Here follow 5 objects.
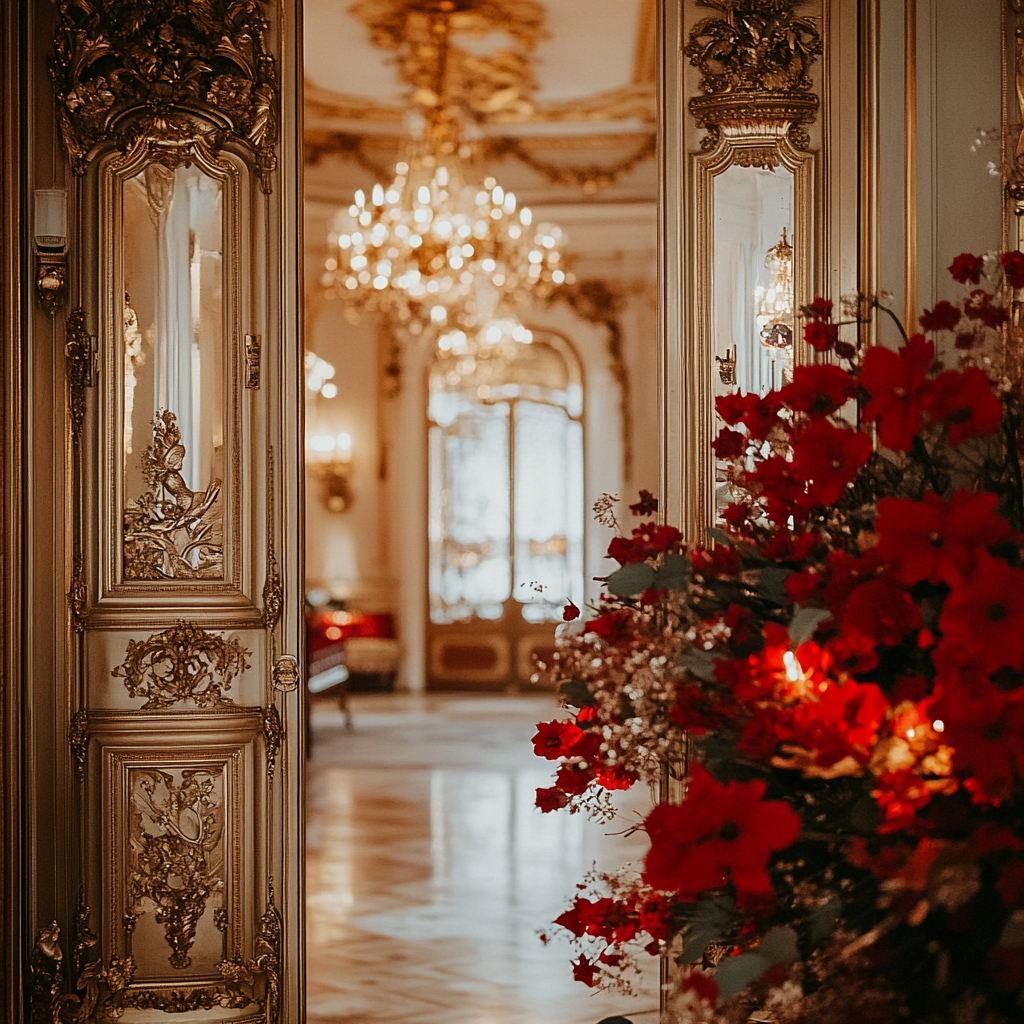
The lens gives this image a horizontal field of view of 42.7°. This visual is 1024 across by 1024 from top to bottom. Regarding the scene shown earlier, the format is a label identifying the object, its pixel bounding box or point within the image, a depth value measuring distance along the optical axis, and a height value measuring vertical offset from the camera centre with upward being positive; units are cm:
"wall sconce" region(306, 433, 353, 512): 1209 +41
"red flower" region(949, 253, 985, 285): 194 +36
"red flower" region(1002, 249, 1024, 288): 187 +35
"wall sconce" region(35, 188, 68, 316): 345 +72
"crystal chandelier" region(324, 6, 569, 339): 798 +170
